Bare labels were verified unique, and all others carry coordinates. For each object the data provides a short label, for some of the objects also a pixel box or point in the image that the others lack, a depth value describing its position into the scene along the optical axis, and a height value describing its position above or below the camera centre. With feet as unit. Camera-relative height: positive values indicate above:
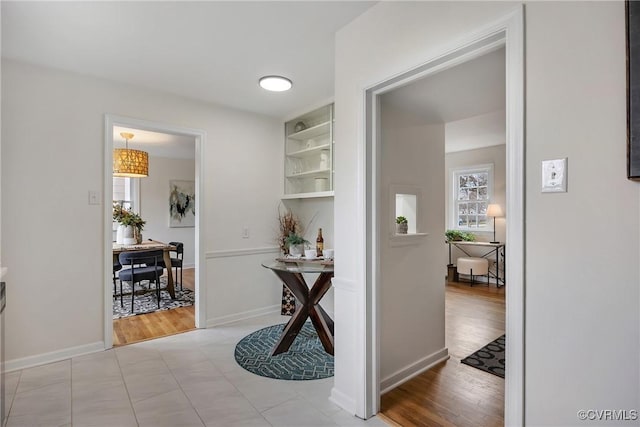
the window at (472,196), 20.36 +1.00
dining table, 14.28 -1.61
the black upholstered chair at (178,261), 16.96 -2.50
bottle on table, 11.36 -1.13
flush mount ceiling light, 9.68 +3.86
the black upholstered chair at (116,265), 16.05 -2.56
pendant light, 14.57 +2.20
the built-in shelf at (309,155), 12.06 +2.32
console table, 18.61 -2.15
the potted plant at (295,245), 11.78 -1.17
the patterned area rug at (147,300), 13.74 -4.06
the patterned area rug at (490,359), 8.51 -4.01
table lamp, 18.78 +0.12
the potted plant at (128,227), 15.30 -0.68
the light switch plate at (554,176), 3.86 +0.43
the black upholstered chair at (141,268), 13.76 -2.41
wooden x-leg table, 9.38 -2.70
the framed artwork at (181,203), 23.36 +0.65
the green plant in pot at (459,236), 20.51 -1.49
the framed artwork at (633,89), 3.31 +1.24
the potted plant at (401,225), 8.23 -0.32
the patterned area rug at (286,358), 8.30 -4.01
